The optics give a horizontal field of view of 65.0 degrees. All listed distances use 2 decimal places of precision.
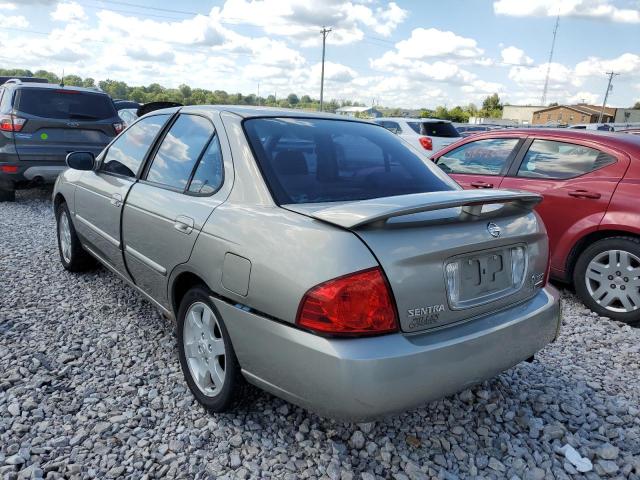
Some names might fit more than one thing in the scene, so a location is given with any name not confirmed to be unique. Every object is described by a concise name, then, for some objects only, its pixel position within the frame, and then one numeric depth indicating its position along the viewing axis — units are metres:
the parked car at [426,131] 13.12
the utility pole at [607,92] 78.00
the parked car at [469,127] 25.00
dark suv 7.48
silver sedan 1.89
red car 4.00
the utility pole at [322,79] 50.72
